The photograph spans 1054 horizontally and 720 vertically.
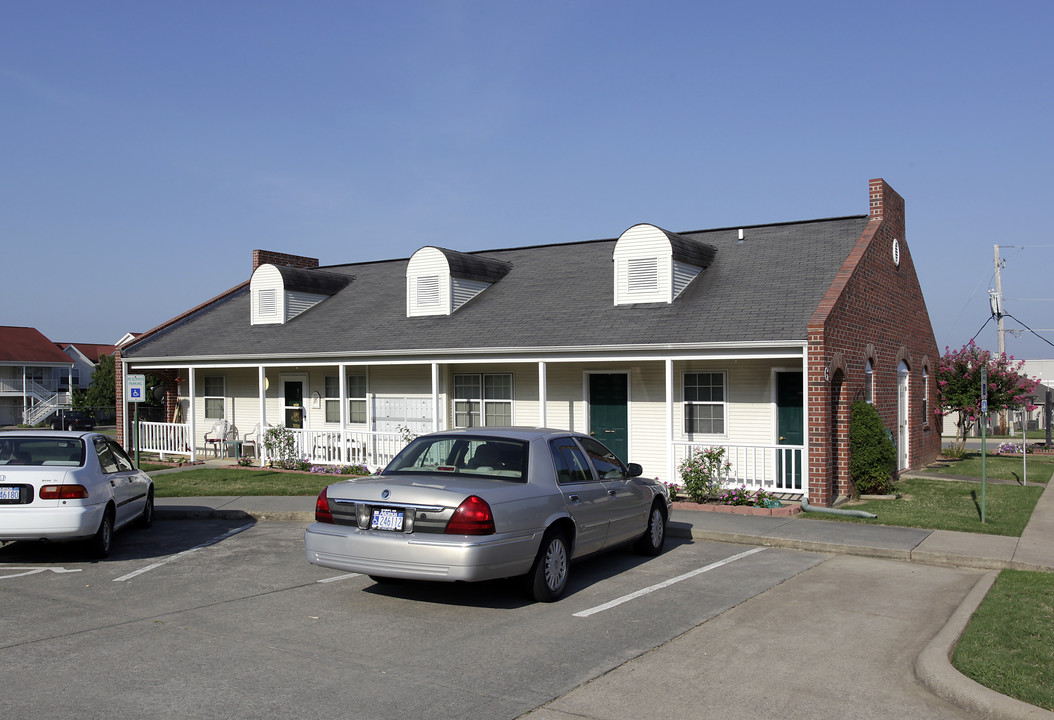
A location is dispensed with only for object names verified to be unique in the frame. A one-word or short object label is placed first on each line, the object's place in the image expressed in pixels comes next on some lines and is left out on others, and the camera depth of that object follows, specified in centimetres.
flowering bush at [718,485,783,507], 1311
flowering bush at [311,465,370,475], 1822
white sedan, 879
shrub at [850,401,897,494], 1416
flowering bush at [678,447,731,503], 1356
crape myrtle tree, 2217
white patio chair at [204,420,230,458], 2245
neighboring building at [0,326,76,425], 5775
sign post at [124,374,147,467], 1798
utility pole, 3838
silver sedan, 686
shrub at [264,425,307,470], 1972
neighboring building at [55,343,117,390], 6944
